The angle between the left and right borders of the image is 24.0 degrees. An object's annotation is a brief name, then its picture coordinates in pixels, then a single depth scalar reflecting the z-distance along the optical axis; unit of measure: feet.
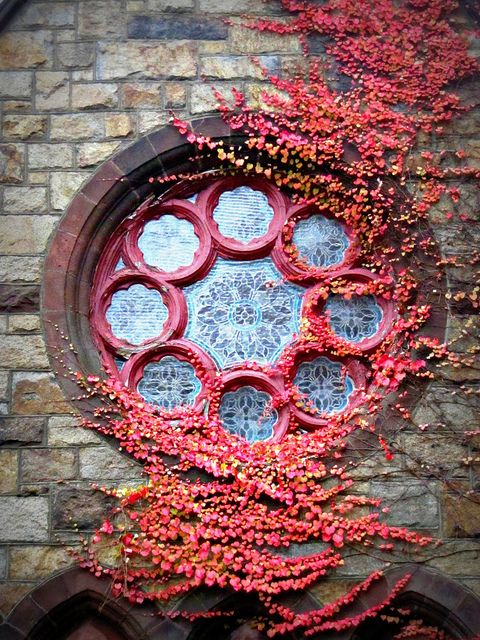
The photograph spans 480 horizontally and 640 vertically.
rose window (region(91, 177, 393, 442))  26.05
